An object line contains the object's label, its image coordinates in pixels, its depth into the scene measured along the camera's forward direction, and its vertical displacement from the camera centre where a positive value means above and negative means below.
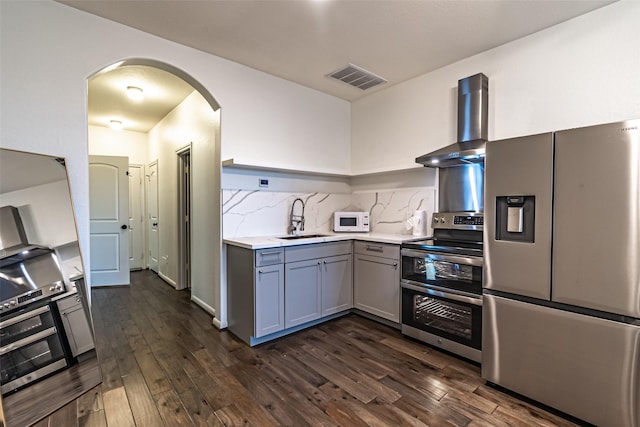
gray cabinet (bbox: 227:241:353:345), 2.71 -0.79
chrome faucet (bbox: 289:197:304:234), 3.67 -0.20
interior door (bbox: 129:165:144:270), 6.02 -0.20
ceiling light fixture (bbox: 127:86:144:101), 3.85 +1.47
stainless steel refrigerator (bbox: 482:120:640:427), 1.64 -0.40
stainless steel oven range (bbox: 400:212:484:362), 2.41 -0.70
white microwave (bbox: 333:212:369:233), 3.76 -0.20
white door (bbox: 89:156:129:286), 4.86 -0.23
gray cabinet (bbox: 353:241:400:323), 3.03 -0.78
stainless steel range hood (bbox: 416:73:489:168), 2.83 +0.84
